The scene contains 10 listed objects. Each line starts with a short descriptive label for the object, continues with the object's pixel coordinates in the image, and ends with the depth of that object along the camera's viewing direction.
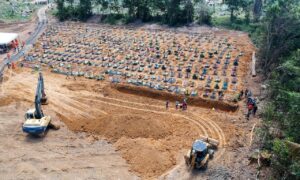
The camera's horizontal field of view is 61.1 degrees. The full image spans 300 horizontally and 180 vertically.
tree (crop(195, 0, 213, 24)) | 48.25
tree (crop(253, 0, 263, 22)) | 51.13
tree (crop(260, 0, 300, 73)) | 29.73
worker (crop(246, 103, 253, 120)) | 24.89
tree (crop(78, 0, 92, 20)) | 53.81
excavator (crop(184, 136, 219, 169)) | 19.45
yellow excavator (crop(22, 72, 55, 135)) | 22.68
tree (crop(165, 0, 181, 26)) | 48.64
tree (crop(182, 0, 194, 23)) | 48.79
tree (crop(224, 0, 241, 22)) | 49.15
